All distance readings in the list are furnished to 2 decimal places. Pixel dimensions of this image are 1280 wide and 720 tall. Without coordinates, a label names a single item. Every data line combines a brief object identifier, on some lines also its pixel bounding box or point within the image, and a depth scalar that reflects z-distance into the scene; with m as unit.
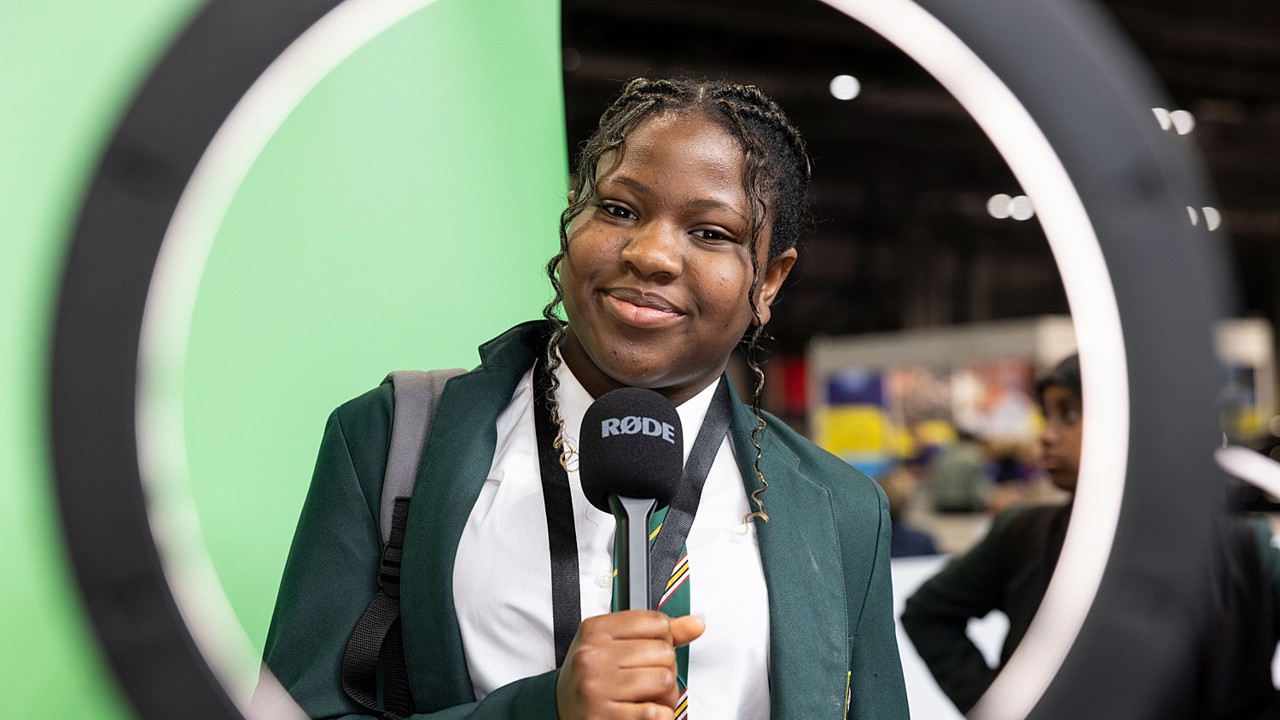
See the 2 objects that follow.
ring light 0.64
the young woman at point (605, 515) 0.83
